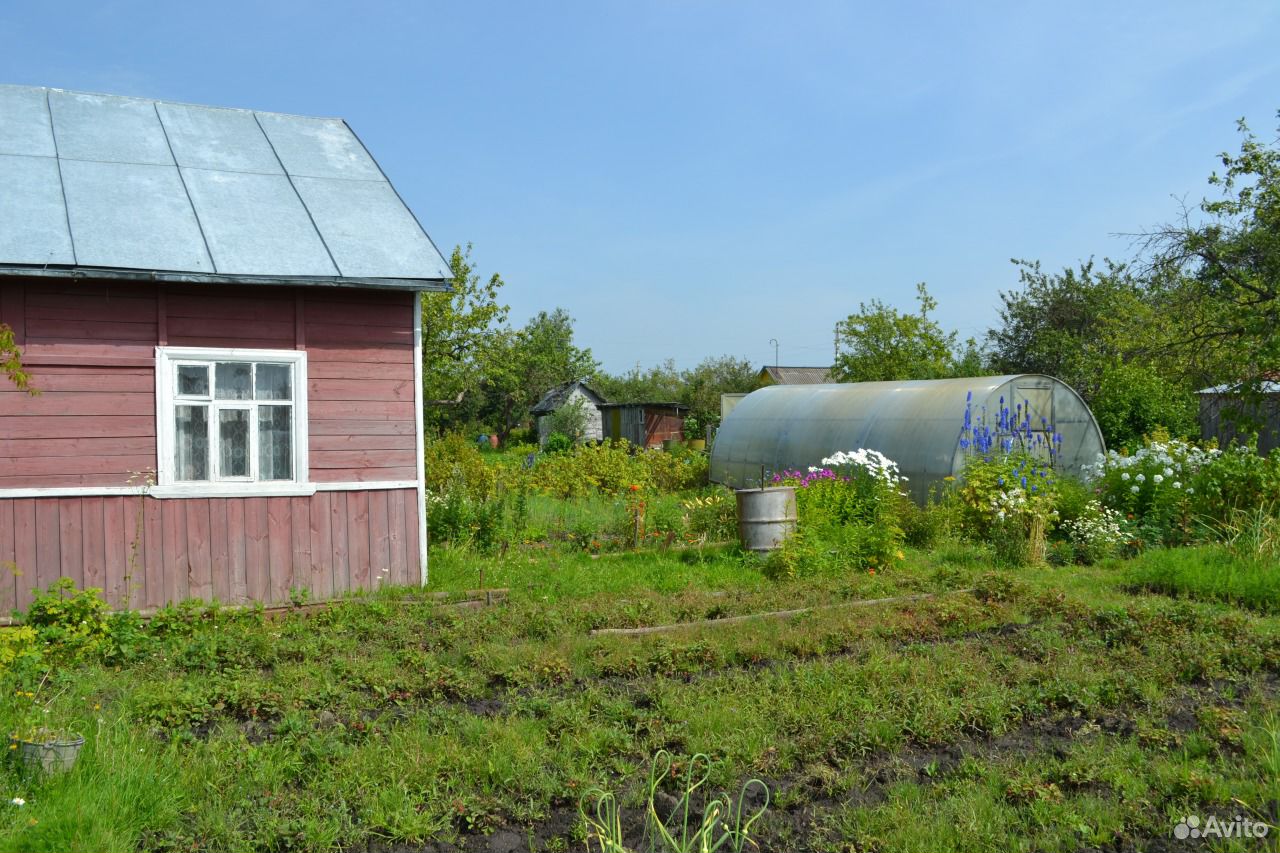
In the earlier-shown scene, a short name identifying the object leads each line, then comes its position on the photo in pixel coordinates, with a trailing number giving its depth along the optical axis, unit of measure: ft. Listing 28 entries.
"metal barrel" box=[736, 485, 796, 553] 36.11
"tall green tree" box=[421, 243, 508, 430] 97.45
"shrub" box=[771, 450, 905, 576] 35.17
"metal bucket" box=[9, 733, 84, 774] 15.15
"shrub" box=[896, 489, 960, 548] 40.91
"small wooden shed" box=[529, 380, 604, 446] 175.07
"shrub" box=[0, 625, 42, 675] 19.60
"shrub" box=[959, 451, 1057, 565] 37.68
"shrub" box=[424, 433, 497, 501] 48.70
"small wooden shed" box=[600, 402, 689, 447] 135.33
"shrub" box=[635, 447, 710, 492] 65.72
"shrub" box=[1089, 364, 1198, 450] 65.77
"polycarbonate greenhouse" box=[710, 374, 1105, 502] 46.93
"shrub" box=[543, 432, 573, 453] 131.54
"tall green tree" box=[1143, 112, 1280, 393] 30.32
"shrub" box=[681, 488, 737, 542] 42.04
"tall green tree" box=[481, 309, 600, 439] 187.93
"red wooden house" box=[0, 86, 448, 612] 27.84
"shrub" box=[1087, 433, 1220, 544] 39.40
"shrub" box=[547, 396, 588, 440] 148.87
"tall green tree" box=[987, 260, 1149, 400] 105.50
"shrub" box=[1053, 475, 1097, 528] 40.81
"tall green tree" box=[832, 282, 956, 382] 89.97
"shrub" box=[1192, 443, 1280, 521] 37.11
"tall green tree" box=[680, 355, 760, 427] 144.95
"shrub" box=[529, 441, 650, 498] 59.11
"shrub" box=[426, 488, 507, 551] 38.50
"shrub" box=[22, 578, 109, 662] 24.90
